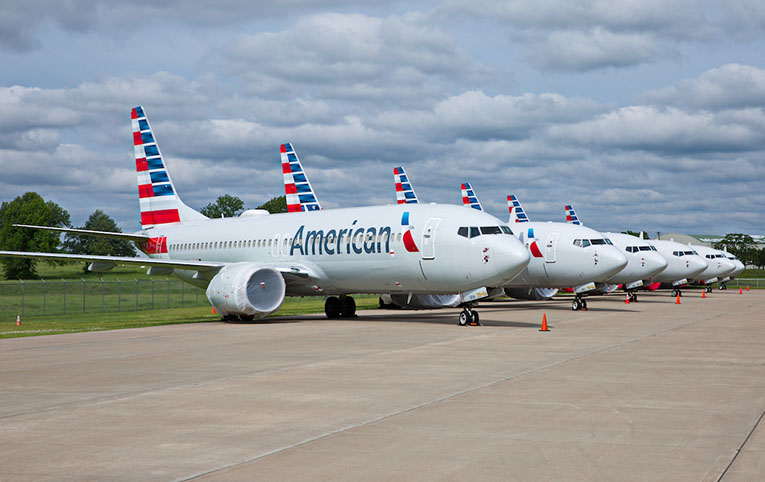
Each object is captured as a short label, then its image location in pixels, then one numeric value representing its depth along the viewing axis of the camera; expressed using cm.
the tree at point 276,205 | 13950
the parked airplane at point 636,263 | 4112
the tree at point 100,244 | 11469
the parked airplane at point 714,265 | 5909
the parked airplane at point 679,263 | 5134
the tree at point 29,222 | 10756
